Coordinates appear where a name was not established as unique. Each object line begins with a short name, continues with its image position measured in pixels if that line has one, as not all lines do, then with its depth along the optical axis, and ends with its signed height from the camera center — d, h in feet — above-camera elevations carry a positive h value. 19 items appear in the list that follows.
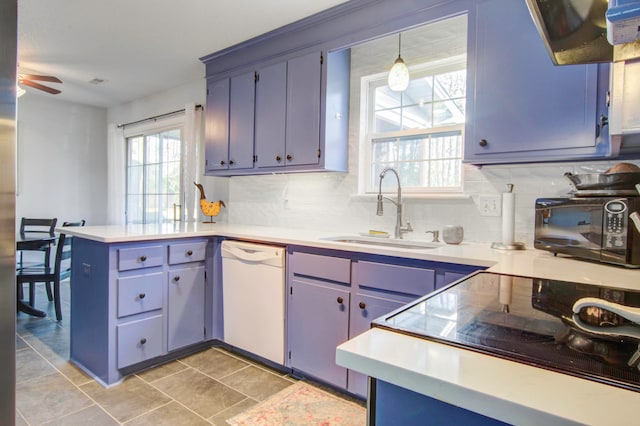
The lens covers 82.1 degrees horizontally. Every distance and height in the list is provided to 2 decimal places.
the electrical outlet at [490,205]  7.04 +0.06
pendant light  7.41 +2.64
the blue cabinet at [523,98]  5.31 +1.72
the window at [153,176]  14.32 +1.05
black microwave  4.48 -0.25
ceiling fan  10.46 +3.46
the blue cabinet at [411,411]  1.61 -0.95
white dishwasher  7.69 -2.08
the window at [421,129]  7.93 +1.78
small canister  6.92 -0.50
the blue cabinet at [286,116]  8.52 +2.21
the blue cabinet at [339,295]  5.89 -1.62
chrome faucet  7.80 -0.15
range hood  3.29 +1.77
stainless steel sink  7.28 -0.76
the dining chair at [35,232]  11.36 -1.31
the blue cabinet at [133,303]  7.29 -2.18
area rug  6.11 -3.62
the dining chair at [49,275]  10.50 -2.23
